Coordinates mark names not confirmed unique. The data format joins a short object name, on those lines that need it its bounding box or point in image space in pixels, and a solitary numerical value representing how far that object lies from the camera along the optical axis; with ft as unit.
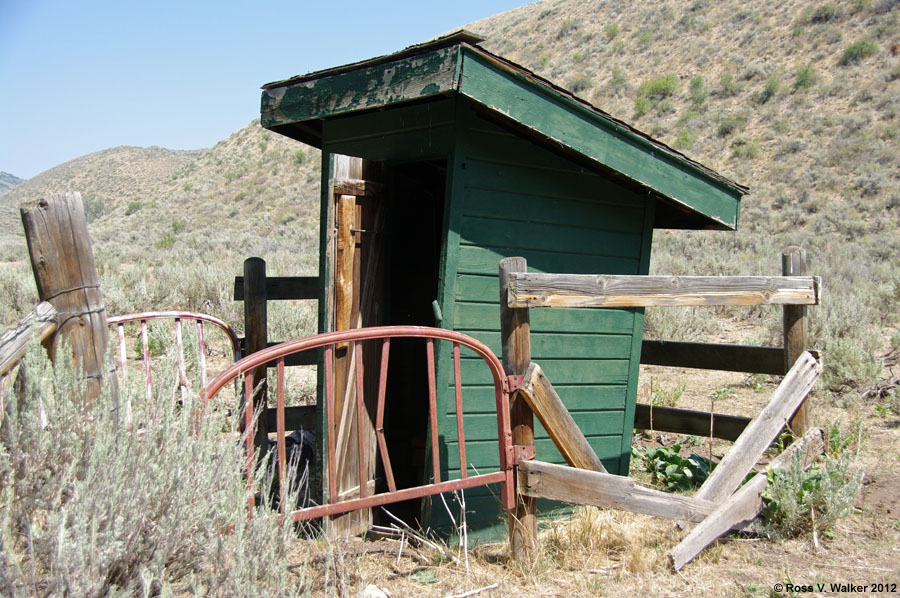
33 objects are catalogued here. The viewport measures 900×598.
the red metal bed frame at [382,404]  9.22
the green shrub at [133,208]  133.59
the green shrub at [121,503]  6.57
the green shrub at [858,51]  80.94
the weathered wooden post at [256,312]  16.37
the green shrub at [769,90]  85.15
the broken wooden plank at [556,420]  11.02
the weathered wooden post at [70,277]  8.40
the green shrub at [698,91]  92.22
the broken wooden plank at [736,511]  11.40
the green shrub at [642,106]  96.54
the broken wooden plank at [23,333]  7.61
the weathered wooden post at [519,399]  11.11
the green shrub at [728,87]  90.84
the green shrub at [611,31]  121.11
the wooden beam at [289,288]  17.20
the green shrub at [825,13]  90.99
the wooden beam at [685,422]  16.98
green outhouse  12.92
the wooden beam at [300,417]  17.28
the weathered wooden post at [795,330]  14.74
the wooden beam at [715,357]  16.55
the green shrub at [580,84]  108.78
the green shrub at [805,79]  82.99
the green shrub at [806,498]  12.82
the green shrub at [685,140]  85.25
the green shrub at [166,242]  78.64
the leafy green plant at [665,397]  24.43
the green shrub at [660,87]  98.32
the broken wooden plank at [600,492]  11.13
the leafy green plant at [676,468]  16.40
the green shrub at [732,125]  84.38
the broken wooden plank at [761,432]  12.59
